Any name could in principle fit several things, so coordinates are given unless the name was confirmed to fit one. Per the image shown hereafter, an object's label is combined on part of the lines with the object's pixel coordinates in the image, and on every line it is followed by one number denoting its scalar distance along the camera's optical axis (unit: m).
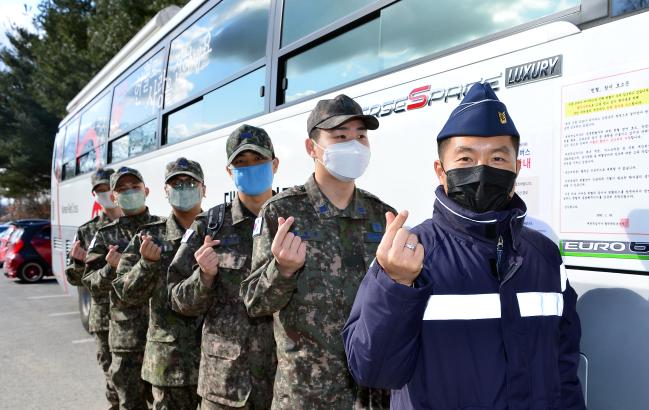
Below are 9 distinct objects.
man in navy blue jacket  1.26
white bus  1.55
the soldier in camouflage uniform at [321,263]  2.00
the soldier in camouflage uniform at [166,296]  3.14
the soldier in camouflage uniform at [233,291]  2.55
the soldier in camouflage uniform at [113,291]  3.74
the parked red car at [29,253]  13.23
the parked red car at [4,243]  15.22
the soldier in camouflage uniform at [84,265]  4.33
